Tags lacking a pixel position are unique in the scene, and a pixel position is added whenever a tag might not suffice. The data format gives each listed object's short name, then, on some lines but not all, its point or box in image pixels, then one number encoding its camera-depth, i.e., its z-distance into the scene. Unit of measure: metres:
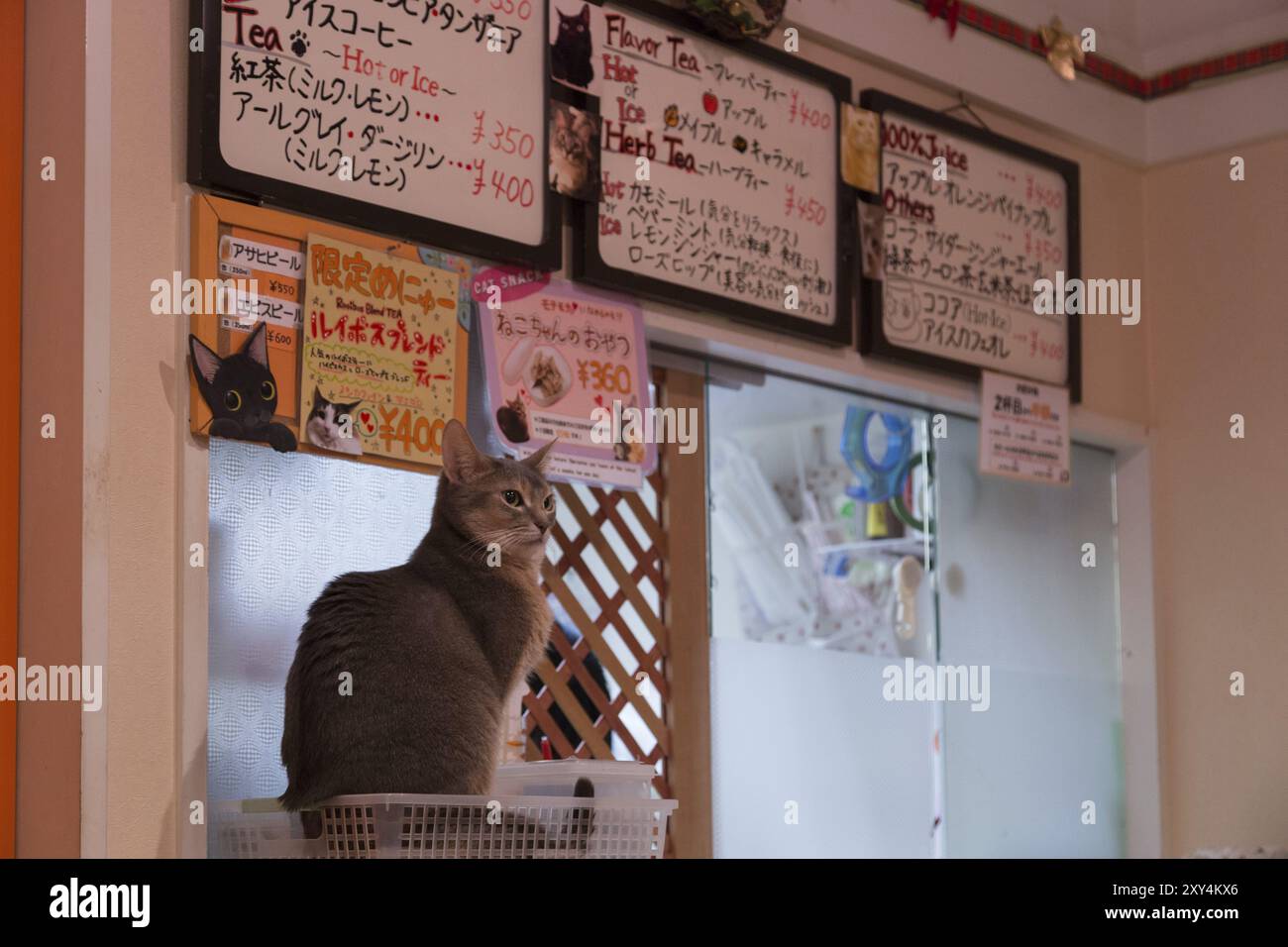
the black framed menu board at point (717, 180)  2.32
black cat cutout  1.77
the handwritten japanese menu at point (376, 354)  1.89
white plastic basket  1.63
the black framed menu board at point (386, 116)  1.85
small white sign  2.90
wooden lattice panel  2.32
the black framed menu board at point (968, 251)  2.77
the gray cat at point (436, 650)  1.71
